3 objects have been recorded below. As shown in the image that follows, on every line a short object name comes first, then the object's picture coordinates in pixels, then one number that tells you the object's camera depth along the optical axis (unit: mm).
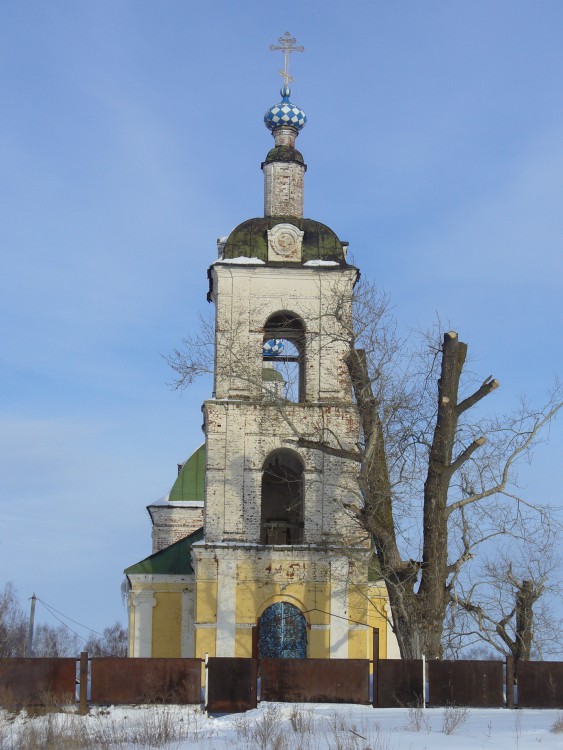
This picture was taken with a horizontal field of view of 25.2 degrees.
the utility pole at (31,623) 42912
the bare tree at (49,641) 93062
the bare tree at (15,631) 66450
